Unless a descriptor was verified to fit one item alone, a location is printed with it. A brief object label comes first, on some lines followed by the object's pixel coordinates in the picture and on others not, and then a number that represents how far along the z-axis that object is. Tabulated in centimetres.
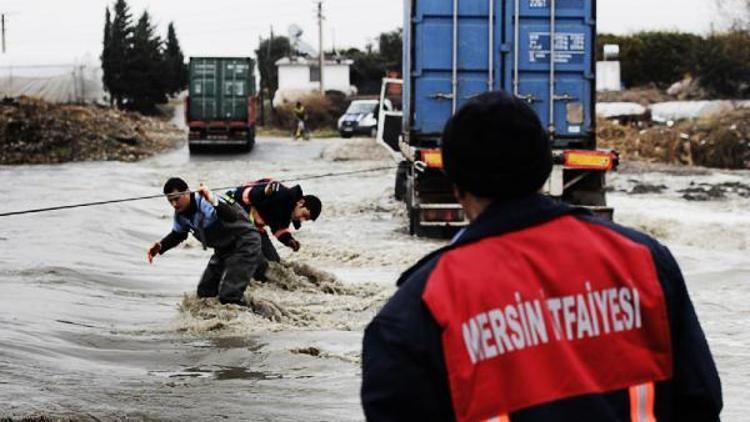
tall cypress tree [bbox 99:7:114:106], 6619
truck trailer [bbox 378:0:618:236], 1555
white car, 4491
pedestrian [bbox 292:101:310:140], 4659
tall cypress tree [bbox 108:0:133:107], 6638
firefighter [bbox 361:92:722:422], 238
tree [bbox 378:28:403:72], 7831
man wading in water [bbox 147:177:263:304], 971
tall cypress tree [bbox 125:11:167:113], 6644
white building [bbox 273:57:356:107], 7562
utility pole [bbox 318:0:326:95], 6538
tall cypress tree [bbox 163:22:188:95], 7644
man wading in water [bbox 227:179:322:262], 1062
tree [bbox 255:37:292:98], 8194
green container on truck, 3762
